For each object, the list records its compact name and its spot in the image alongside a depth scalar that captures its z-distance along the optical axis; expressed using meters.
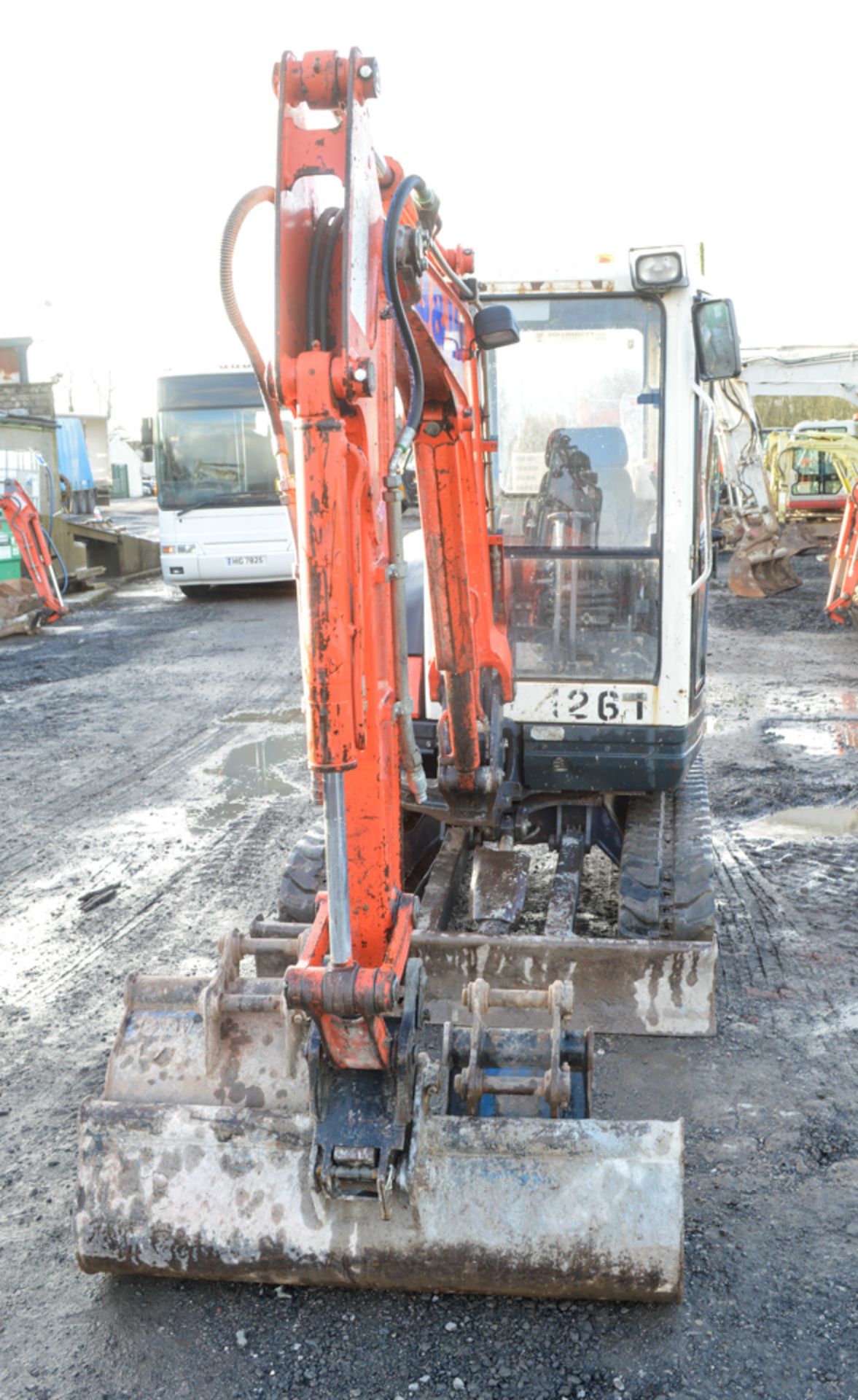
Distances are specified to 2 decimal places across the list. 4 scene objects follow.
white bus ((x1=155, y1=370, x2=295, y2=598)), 16.89
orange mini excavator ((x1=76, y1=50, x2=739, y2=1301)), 2.56
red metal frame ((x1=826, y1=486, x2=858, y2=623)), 14.10
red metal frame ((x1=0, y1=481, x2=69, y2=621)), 15.38
